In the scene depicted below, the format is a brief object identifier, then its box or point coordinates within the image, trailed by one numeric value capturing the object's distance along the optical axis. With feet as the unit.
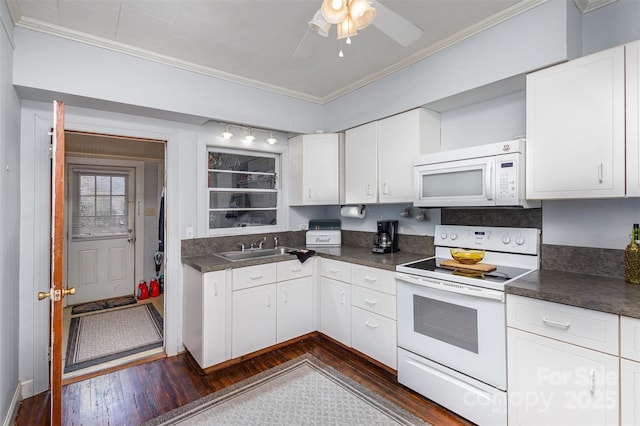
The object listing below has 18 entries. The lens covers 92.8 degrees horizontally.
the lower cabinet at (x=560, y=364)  4.58
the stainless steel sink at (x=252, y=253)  10.04
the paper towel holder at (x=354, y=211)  10.93
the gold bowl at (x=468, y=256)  7.10
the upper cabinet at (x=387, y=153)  8.50
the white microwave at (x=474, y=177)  6.34
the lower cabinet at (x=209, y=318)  8.03
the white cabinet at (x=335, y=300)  9.14
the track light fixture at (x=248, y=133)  10.09
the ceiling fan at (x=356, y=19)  4.15
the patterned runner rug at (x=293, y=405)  6.34
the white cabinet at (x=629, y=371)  4.32
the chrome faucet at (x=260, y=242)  10.90
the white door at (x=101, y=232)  13.41
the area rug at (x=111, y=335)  8.89
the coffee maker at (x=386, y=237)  9.61
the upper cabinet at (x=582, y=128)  5.18
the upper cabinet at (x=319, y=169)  10.93
